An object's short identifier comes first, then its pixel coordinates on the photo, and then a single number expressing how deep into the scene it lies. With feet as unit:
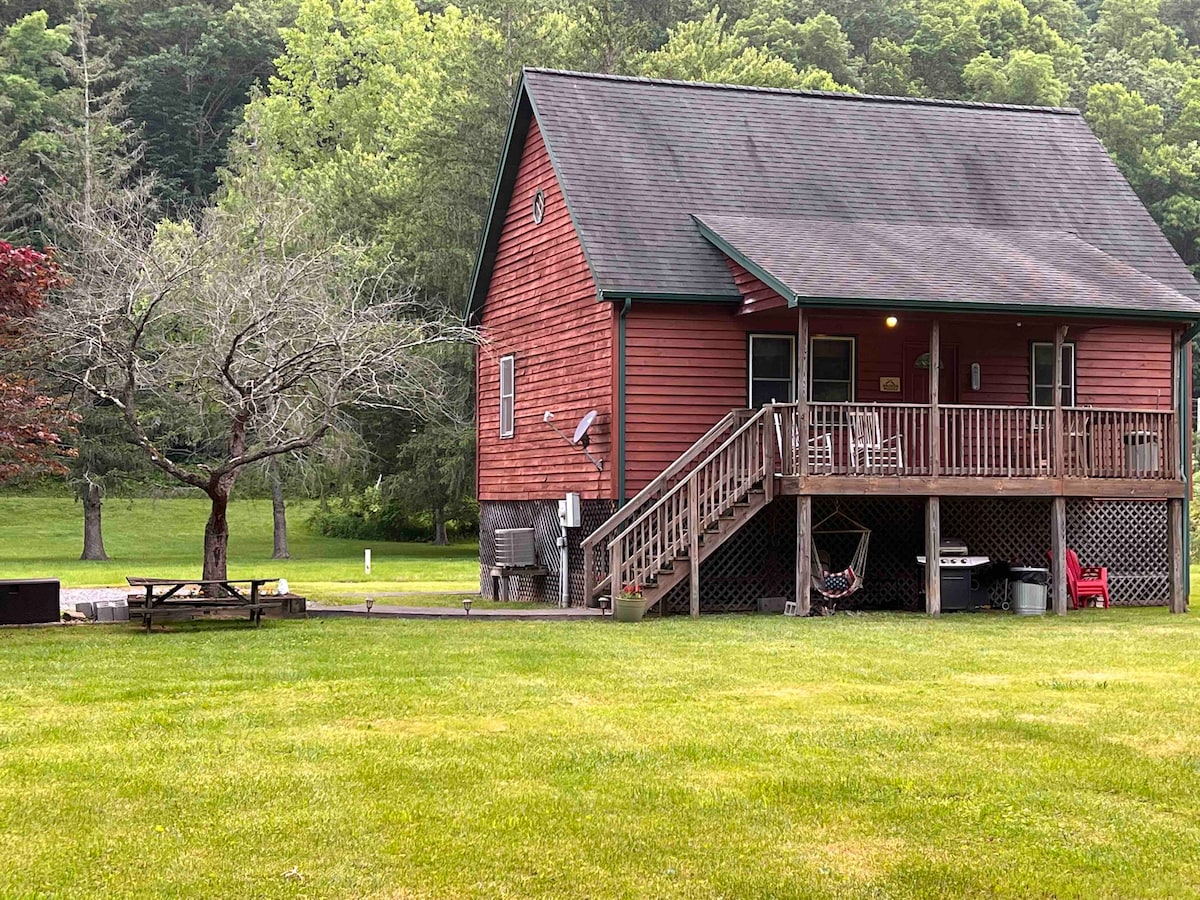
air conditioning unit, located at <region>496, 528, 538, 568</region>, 75.20
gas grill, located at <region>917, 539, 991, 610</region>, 67.87
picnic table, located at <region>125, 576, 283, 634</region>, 55.36
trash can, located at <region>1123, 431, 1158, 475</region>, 68.08
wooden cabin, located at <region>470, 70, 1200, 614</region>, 64.64
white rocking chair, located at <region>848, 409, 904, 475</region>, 64.44
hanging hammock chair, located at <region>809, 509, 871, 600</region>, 66.13
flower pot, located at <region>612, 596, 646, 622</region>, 61.26
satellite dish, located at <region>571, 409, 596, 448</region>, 69.21
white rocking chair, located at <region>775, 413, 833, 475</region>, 63.98
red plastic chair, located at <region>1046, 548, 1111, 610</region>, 72.59
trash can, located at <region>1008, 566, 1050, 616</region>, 68.39
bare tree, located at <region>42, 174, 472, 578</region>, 63.62
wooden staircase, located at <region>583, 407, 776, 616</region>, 62.75
